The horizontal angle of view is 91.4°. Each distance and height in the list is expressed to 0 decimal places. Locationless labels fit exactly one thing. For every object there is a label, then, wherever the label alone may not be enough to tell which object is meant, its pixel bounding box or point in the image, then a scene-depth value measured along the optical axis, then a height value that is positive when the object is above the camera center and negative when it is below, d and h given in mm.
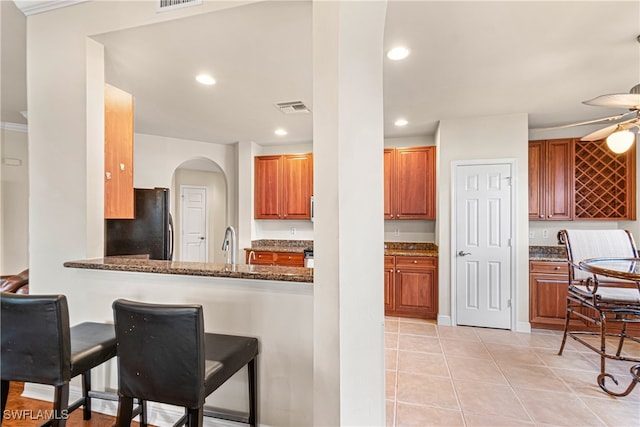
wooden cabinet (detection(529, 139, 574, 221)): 3982 +446
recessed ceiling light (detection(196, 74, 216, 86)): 2758 +1248
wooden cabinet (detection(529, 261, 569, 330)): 3637 -932
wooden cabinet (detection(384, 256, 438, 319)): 4070 -943
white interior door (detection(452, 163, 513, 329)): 3764 -364
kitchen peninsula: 1726 -529
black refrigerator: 2830 -100
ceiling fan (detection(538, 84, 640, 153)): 2119 +716
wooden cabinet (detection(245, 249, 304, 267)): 4688 -646
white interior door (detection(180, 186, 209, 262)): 6715 -150
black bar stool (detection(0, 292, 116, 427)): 1398 -573
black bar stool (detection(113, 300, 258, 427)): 1273 -591
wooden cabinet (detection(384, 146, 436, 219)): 4441 +476
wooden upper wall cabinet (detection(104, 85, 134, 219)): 2236 +472
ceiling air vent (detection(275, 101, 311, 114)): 3434 +1242
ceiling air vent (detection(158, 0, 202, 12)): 1871 +1294
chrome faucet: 2072 -176
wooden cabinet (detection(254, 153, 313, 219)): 5035 +493
